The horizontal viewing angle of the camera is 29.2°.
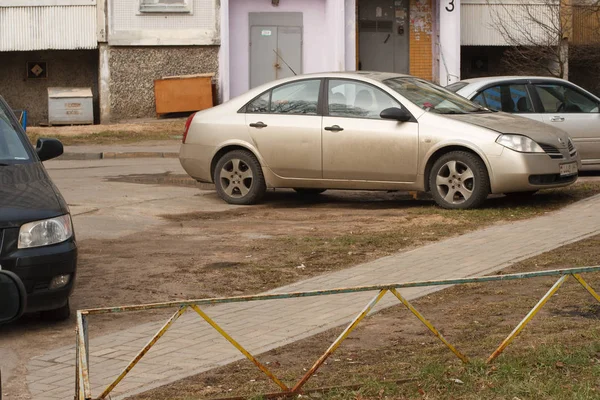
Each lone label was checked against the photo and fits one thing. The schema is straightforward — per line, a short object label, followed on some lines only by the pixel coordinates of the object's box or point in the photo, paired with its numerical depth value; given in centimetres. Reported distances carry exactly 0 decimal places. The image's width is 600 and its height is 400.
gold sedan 1230
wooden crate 2881
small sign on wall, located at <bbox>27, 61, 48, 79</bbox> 3053
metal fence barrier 504
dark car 733
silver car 1537
